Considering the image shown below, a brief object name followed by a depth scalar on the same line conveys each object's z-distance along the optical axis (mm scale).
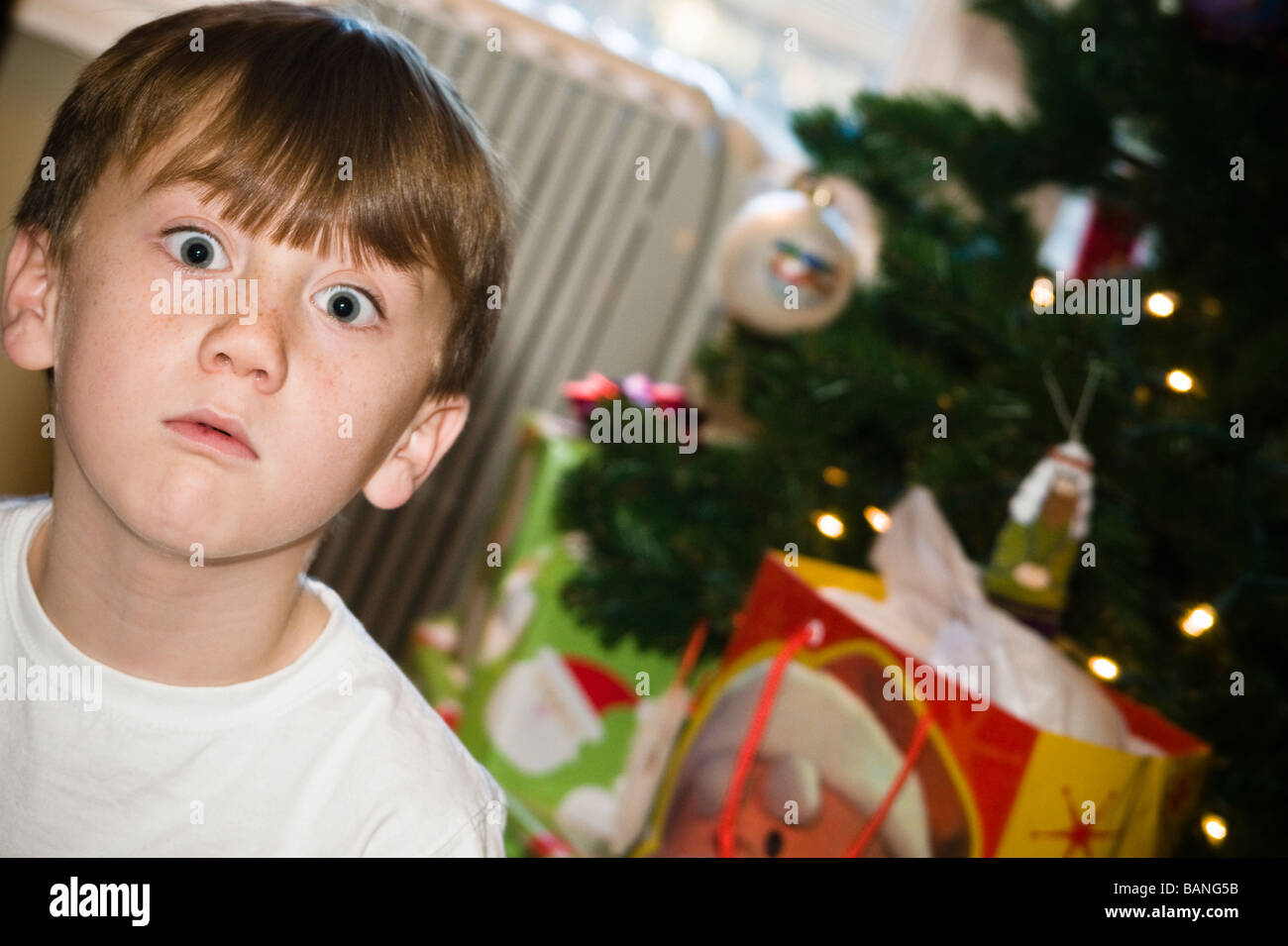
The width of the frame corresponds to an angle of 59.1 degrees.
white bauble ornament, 1305
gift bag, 763
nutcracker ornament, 870
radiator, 1775
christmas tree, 901
